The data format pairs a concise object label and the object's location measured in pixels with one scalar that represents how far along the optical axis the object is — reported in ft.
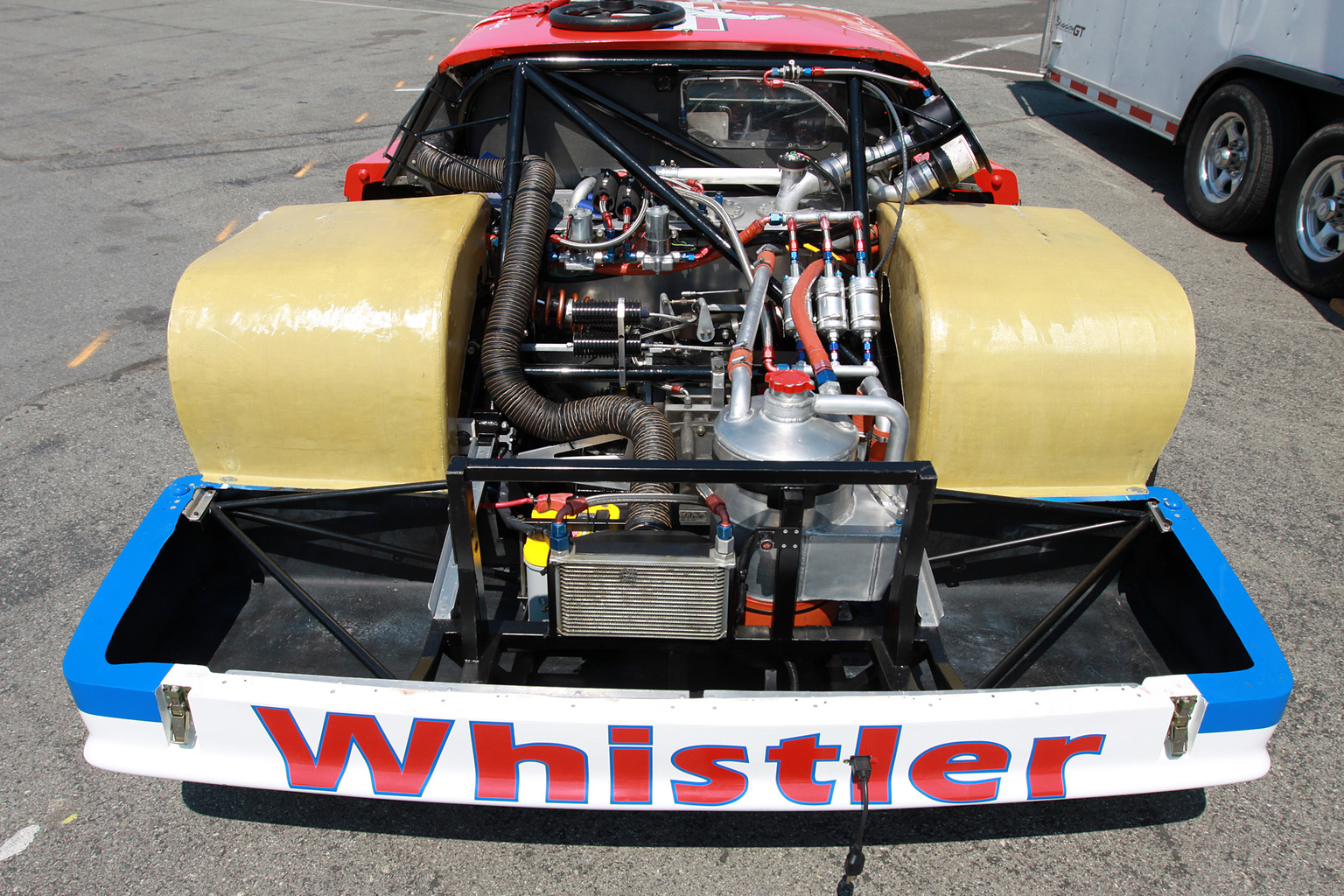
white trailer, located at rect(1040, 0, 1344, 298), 18.70
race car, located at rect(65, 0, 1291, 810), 5.98
